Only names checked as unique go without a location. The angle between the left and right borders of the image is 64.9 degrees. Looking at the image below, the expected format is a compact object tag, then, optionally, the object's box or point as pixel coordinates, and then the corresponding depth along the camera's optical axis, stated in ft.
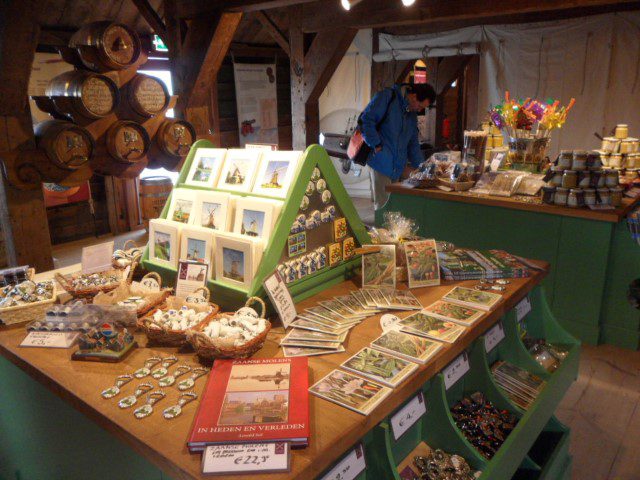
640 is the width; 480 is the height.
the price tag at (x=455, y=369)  5.68
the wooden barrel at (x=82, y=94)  10.85
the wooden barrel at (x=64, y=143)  10.59
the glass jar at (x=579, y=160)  10.94
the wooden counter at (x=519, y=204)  10.53
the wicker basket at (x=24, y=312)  6.11
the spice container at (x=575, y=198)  10.89
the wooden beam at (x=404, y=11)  13.48
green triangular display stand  6.13
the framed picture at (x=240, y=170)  6.95
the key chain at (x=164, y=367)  4.93
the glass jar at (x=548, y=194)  11.33
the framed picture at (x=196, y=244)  6.61
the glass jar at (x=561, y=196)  11.09
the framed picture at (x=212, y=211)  6.73
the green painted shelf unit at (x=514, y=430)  5.15
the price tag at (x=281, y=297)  5.77
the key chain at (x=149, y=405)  4.29
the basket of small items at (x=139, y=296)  6.02
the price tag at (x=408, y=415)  5.01
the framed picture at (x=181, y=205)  7.28
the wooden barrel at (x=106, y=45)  10.90
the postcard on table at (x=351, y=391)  4.38
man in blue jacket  15.58
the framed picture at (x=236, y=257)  6.09
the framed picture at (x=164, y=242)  7.02
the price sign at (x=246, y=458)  3.61
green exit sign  22.03
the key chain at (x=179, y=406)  4.27
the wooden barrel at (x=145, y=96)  12.11
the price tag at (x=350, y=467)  4.37
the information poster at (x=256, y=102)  26.30
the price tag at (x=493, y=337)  6.63
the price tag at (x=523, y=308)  7.53
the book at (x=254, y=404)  3.88
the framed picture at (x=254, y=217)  6.28
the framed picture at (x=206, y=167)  7.35
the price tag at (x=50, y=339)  5.63
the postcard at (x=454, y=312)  5.93
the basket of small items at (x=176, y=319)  5.41
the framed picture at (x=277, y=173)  6.56
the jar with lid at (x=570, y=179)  11.02
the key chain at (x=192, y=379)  4.71
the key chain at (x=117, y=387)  4.62
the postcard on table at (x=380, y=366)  4.76
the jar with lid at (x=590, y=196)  10.78
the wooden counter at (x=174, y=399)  3.80
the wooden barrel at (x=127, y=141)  12.02
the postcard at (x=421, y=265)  7.12
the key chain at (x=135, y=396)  4.46
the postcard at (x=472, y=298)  6.31
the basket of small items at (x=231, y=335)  5.00
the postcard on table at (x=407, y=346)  5.14
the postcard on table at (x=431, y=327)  5.55
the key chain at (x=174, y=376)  4.77
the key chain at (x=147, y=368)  4.94
